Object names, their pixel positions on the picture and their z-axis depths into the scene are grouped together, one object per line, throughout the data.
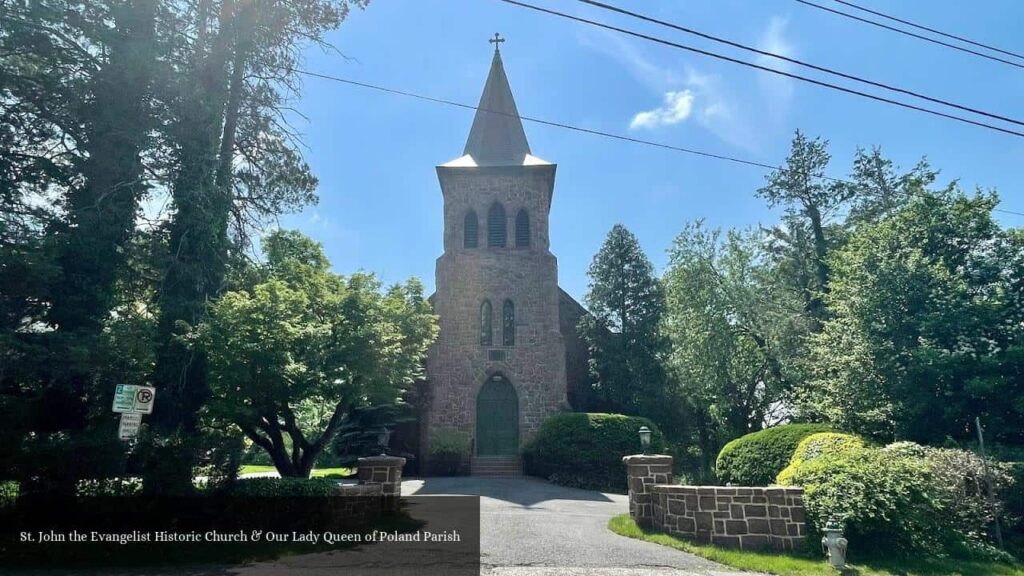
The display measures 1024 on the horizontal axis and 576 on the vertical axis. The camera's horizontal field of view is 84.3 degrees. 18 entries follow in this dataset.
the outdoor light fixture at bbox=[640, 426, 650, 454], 11.11
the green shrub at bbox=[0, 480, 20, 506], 7.77
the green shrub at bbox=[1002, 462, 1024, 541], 9.41
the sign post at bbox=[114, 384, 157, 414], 6.80
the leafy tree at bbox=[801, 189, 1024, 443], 11.95
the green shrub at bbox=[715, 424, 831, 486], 13.48
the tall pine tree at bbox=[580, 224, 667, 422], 22.81
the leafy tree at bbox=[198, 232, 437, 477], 9.50
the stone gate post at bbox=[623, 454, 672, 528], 9.98
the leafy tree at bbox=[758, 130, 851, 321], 23.05
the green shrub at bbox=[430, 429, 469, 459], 20.03
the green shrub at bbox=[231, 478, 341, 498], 8.80
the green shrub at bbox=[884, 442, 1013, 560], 8.50
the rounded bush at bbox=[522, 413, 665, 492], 17.98
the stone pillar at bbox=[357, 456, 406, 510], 10.17
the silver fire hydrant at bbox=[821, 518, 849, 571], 7.26
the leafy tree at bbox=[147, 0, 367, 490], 10.82
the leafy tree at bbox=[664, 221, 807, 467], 22.27
